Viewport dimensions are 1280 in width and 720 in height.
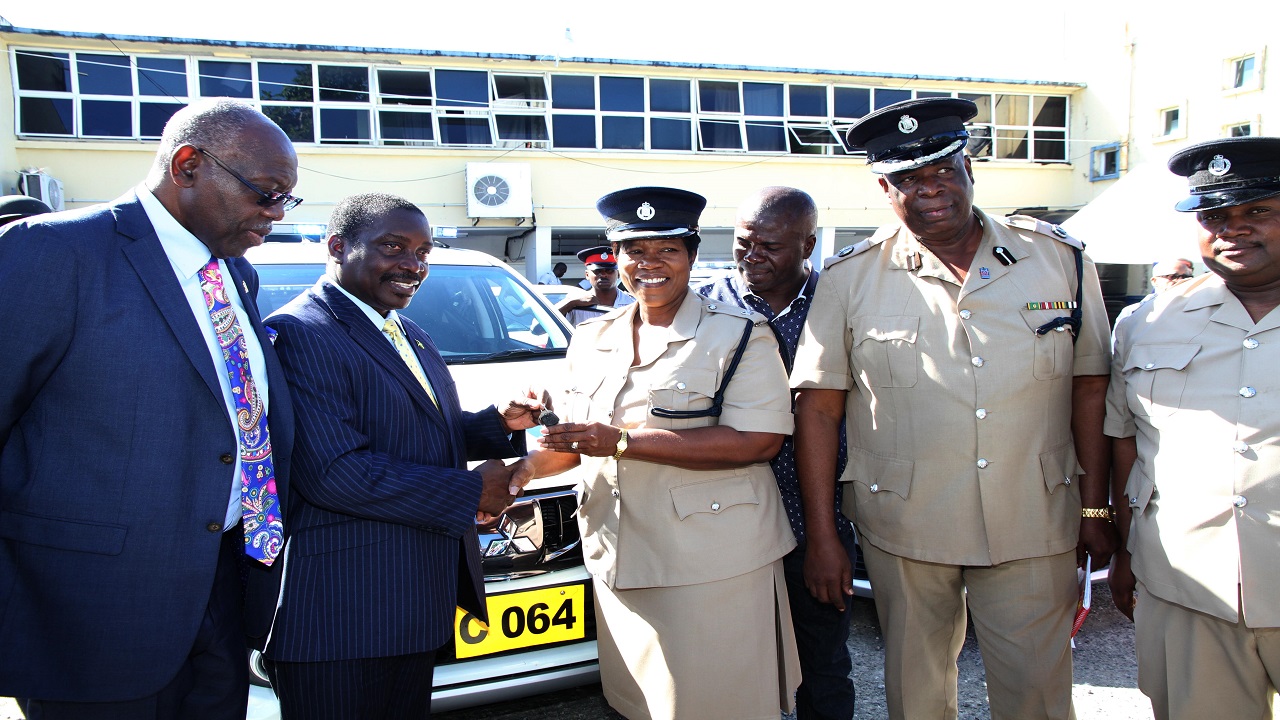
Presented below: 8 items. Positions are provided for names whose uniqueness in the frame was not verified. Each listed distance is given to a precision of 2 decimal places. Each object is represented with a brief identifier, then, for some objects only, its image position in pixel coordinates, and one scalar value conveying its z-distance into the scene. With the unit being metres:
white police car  2.47
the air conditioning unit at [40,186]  13.20
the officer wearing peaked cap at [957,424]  2.20
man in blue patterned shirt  2.67
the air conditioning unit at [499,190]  15.45
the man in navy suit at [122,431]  1.49
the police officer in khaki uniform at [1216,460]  1.91
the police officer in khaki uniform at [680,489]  2.09
